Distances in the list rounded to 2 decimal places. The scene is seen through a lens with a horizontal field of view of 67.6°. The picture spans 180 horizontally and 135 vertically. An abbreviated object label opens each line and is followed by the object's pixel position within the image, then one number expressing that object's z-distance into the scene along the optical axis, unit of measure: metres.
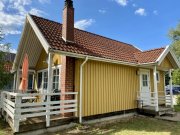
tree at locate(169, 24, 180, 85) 16.70
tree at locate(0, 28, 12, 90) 7.77
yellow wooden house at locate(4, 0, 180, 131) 6.08
